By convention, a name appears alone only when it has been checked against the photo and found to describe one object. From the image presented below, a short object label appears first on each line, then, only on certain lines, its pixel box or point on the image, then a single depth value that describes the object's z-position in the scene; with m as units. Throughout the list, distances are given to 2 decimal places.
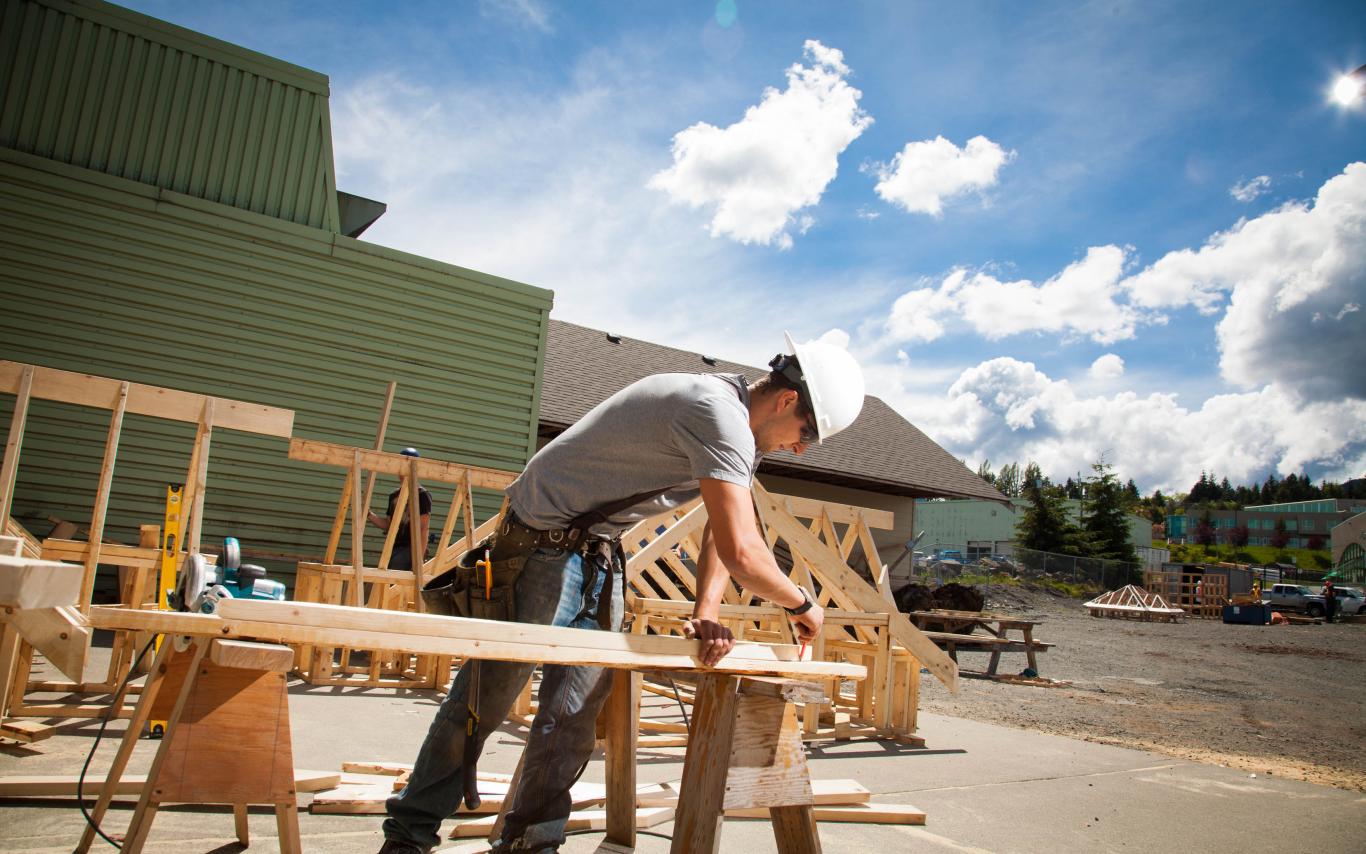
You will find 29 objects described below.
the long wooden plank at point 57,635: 1.81
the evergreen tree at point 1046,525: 44.09
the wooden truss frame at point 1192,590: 35.00
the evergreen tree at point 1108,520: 43.56
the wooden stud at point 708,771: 2.30
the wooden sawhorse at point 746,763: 2.32
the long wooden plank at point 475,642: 1.86
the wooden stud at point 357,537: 6.92
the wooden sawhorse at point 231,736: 2.45
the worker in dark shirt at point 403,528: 8.55
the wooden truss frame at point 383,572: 7.16
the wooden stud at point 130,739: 2.72
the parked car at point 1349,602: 35.47
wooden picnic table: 11.85
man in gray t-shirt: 2.44
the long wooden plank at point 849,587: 6.62
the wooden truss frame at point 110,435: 4.86
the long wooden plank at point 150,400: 5.18
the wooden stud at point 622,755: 2.98
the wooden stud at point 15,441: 4.82
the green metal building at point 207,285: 9.88
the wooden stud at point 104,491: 5.15
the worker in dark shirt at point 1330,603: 33.91
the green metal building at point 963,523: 58.59
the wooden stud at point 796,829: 2.48
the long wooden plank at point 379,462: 7.32
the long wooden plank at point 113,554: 5.43
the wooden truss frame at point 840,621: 6.29
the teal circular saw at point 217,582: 3.09
